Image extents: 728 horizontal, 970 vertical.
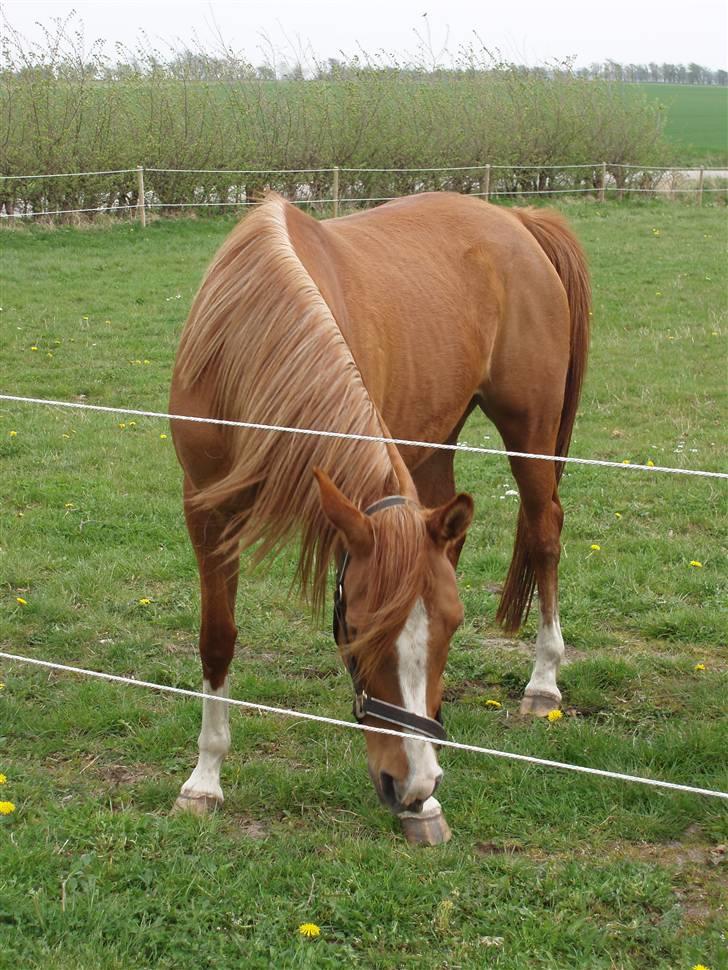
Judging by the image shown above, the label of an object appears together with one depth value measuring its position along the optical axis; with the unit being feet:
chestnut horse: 8.71
